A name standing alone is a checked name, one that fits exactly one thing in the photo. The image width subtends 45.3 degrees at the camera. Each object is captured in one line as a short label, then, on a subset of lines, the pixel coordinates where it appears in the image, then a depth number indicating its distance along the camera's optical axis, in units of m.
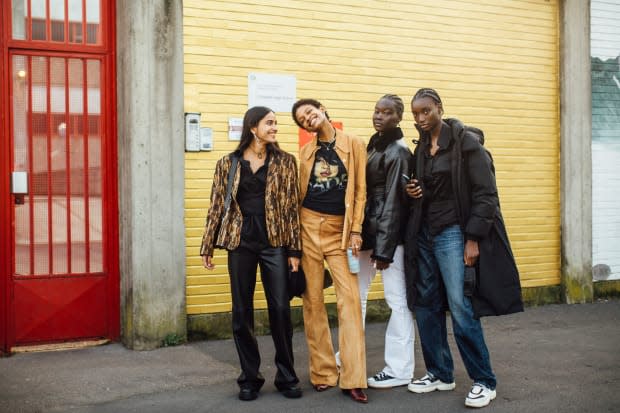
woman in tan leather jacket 5.35
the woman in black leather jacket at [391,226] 5.38
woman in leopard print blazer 5.29
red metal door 6.79
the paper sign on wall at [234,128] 7.42
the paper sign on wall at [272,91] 7.52
